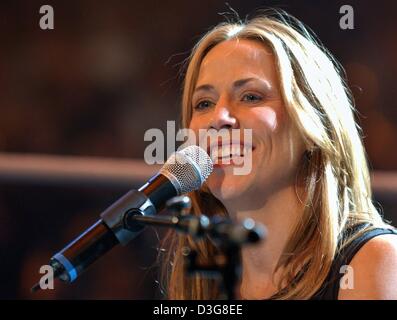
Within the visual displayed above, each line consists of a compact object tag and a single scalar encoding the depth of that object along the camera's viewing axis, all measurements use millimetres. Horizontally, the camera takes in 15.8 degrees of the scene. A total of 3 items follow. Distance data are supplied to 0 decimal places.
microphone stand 1109
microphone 1234
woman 1407
